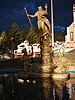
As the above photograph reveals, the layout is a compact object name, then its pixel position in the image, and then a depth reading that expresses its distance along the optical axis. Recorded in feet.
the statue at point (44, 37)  38.70
